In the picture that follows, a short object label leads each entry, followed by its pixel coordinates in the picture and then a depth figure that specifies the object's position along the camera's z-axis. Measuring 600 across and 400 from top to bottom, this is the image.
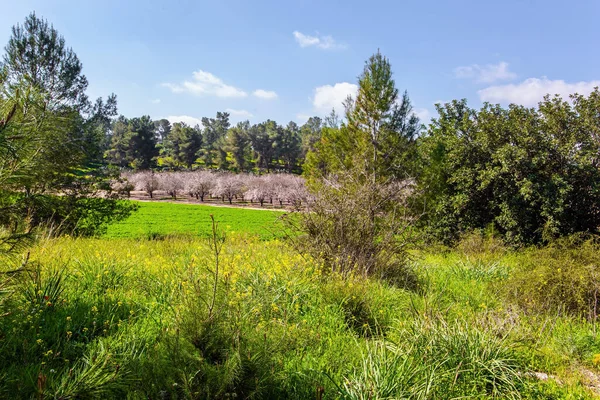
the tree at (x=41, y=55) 19.09
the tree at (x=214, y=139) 60.44
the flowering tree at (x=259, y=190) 44.97
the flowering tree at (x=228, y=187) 45.78
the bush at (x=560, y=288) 5.99
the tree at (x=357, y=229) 6.66
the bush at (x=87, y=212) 12.02
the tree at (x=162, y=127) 103.56
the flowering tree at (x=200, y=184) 46.00
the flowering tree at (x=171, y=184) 47.59
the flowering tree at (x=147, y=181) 46.69
